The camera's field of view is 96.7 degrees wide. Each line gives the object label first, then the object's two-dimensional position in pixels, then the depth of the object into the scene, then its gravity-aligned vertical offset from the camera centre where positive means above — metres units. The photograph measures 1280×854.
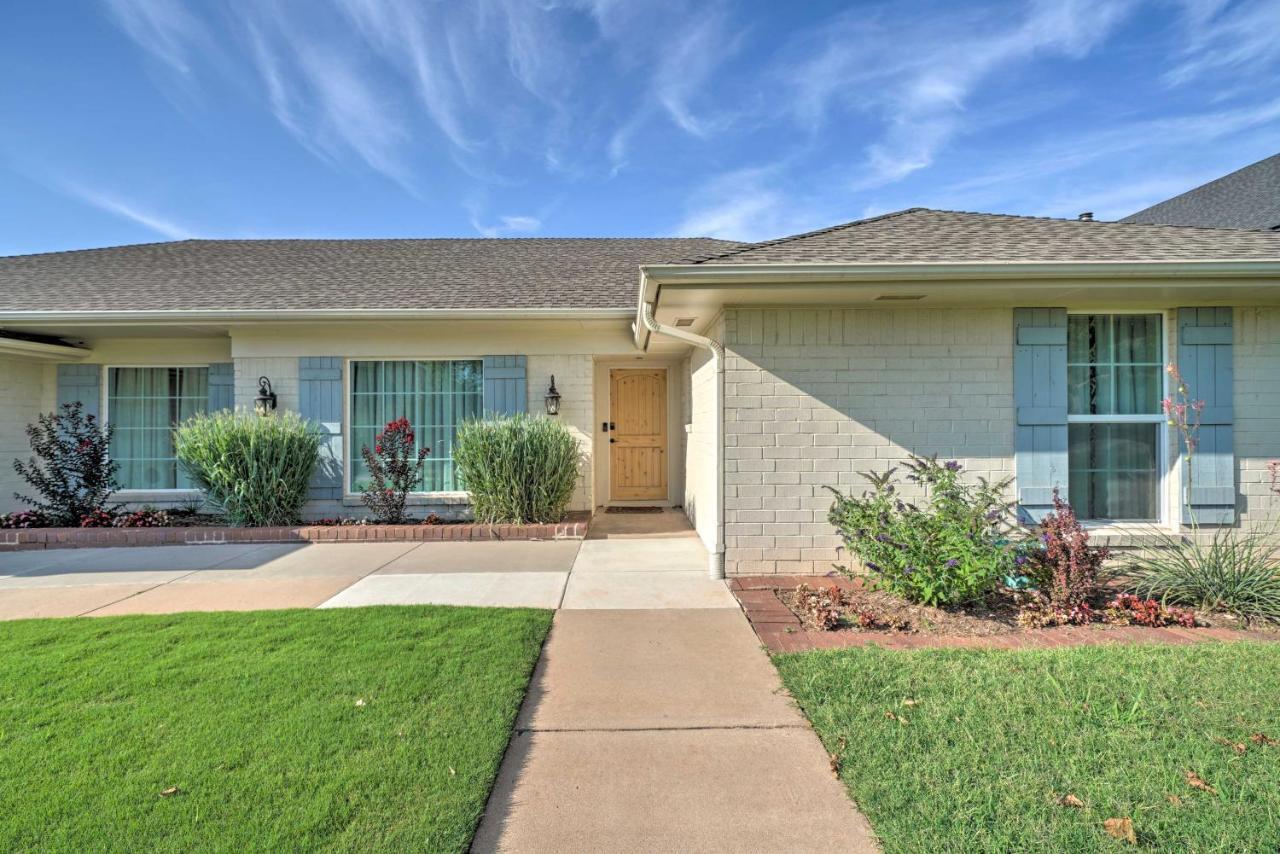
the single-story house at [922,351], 4.38 +0.71
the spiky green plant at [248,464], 6.69 -0.37
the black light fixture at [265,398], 7.41 +0.46
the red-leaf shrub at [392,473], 6.96 -0.49
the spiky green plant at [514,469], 6.67 -0.43
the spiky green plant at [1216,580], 3.90 -1.07
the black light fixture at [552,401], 7.55 +0.42
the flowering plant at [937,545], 3.78 -0.79
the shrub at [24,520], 6.74 -1.04
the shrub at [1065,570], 3.85 -0.97
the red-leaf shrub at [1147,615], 3.77 -1.23
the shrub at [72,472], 6.85 -0.46
